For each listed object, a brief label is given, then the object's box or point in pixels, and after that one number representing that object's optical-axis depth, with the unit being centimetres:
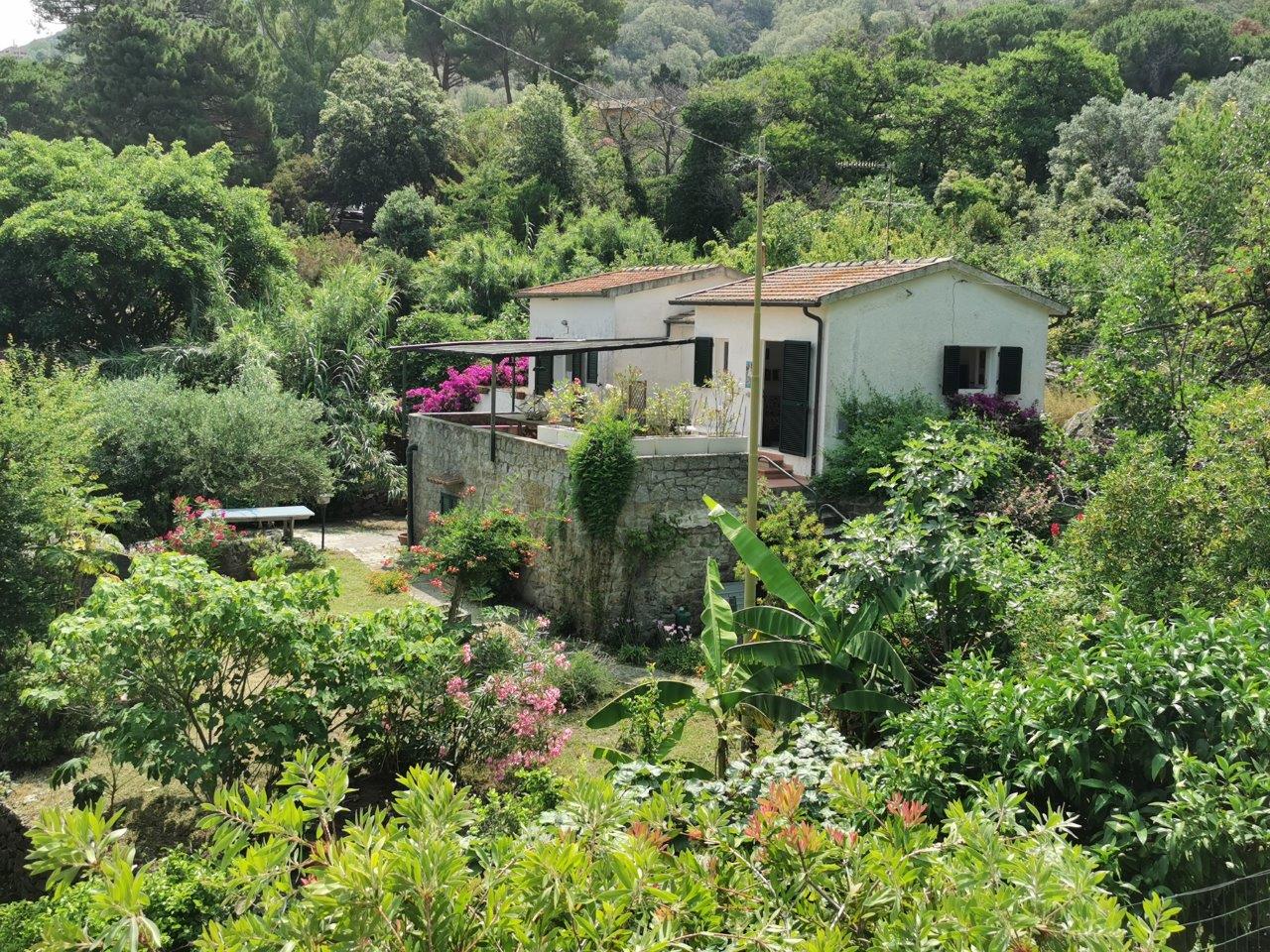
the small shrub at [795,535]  1483
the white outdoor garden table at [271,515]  2083
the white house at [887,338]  1861
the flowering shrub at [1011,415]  1875
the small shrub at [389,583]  2012
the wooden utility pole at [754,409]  1299
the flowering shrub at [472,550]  1559
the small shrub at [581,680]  1497
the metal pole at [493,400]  2021
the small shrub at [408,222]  4250
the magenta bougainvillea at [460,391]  2659
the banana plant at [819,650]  957
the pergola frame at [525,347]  2019
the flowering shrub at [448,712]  1131
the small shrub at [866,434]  1766
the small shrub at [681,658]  1638
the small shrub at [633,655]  1709
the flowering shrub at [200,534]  1825
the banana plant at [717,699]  962
